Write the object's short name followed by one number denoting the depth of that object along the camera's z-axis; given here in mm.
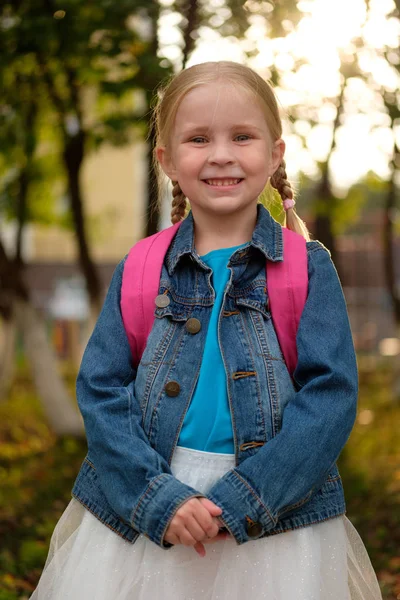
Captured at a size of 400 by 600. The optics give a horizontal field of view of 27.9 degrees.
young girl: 1968
